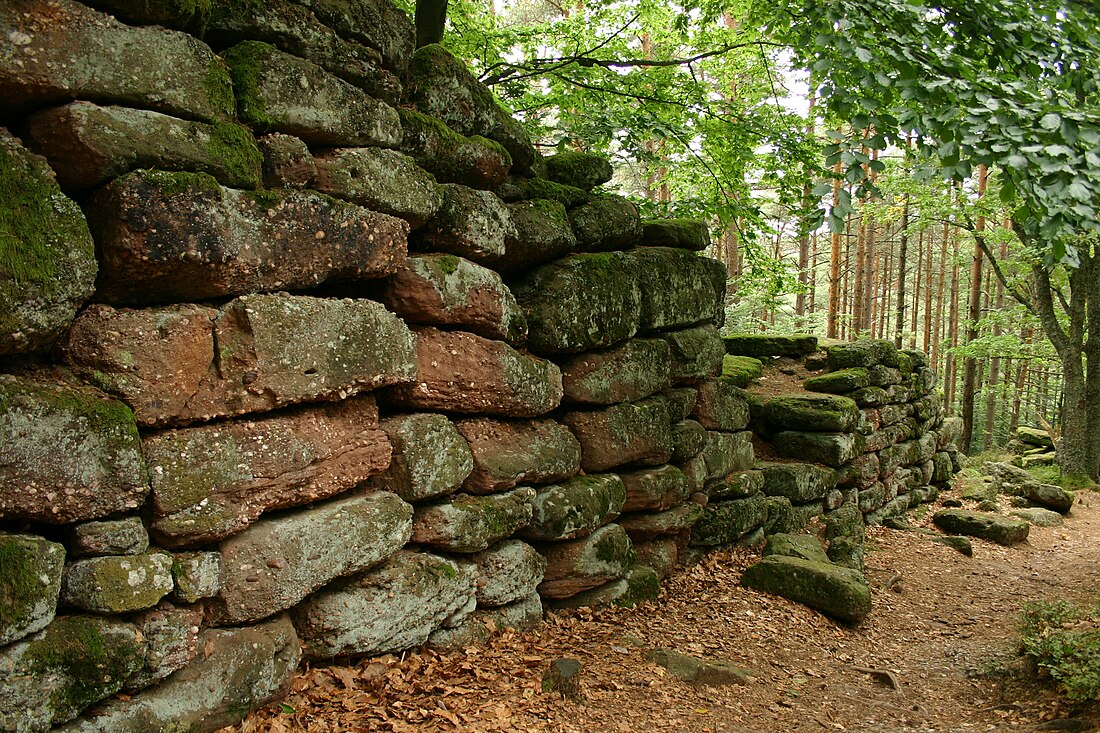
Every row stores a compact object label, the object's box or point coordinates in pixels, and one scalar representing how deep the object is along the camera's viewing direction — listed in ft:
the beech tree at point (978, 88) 14.29
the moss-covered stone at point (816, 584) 23.45
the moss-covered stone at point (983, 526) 36.29
